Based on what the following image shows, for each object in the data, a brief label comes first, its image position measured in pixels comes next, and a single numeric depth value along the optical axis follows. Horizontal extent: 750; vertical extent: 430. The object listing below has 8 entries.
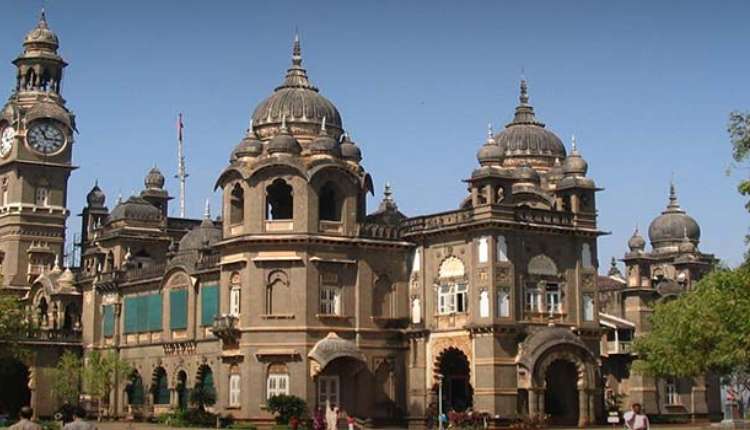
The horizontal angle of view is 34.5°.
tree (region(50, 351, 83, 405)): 68.31
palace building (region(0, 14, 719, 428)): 52.28
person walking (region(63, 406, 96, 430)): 18.53
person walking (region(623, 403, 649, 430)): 24.05
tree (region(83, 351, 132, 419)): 65.44
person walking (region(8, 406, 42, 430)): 18.91
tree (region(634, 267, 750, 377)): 34.93
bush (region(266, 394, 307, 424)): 50.91
